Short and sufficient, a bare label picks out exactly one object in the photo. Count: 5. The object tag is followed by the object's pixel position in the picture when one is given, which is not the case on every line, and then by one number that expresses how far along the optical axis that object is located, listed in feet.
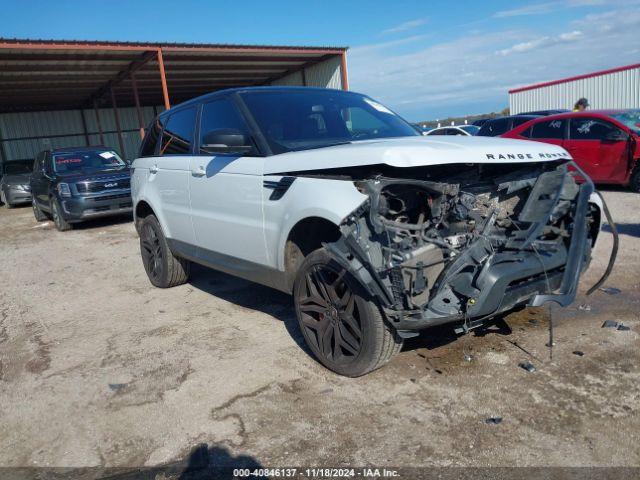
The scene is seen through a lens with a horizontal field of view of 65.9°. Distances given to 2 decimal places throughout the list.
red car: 28.27
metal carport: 49.26
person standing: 35.17
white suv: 8.98
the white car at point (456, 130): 54.39
